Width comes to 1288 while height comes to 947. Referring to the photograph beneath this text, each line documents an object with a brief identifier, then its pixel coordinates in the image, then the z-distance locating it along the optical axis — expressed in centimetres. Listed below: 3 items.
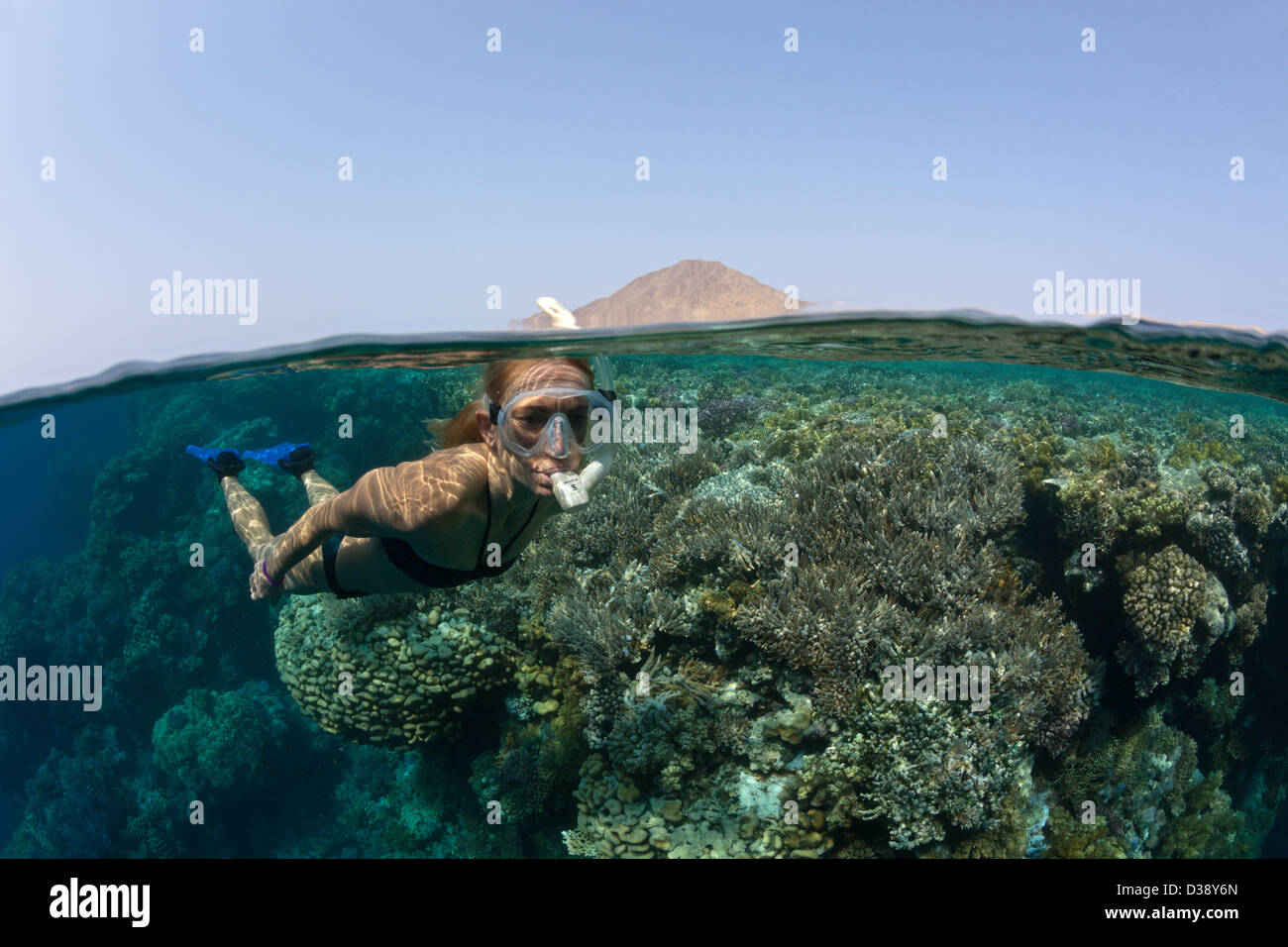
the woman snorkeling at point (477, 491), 343
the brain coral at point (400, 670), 621
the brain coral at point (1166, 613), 606
